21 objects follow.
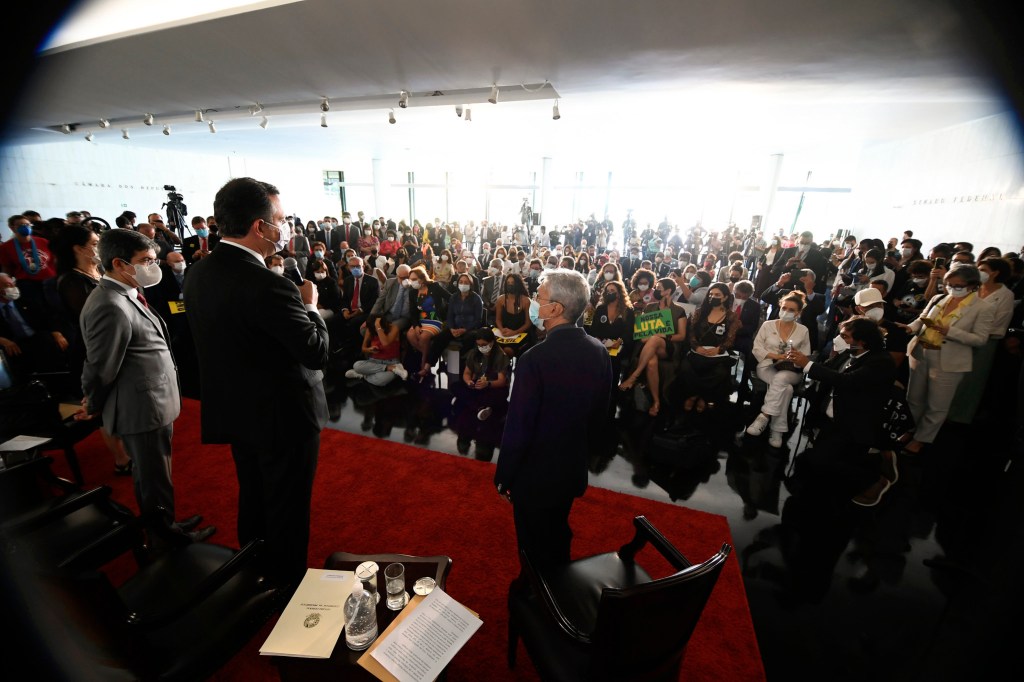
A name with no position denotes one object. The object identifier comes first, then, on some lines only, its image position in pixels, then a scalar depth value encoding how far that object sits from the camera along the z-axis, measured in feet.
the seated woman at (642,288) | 14.99
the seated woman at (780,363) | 12.11
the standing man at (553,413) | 5.21
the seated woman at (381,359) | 15.79
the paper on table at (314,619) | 4.13
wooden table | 4.11
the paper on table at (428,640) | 4.00
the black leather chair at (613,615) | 3.71
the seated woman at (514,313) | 15.30
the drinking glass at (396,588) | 4.67
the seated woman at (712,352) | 13.19
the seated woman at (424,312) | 16.28
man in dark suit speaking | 4.84
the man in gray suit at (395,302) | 16.58
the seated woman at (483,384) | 13.64
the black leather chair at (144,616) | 1.82
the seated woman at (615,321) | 14.24
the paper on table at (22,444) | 6.40
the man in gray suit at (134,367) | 6.19
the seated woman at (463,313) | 16.17
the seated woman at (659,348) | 13.91
